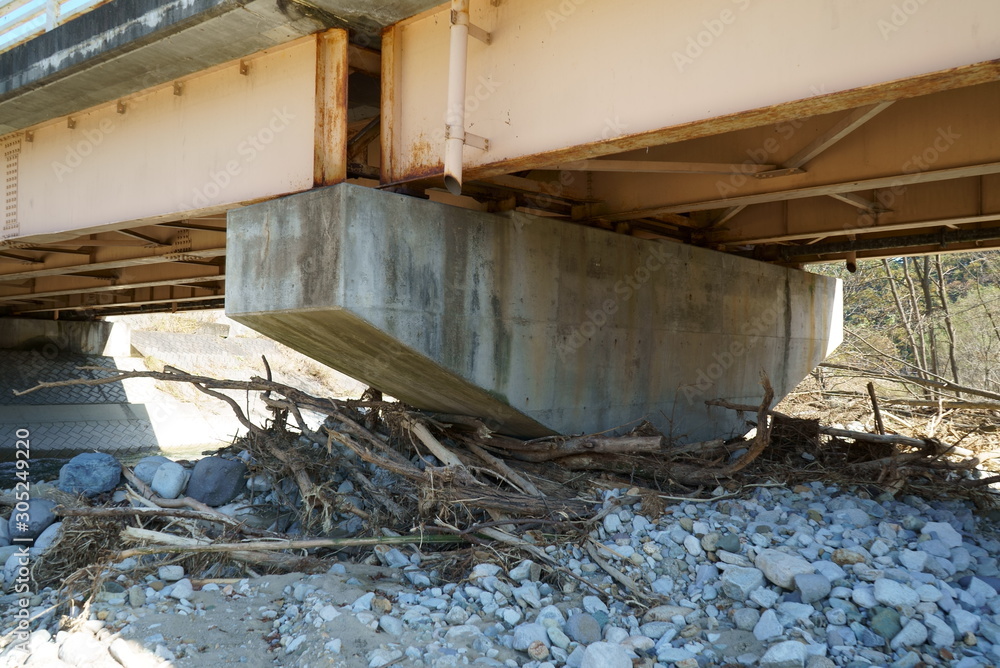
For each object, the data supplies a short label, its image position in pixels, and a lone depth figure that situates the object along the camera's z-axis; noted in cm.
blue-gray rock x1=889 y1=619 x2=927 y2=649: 445
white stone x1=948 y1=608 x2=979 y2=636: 451
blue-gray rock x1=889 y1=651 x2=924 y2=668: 427
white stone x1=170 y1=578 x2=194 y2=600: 579
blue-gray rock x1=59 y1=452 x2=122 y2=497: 860
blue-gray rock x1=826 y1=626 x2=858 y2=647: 451
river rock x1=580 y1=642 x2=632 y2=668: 436
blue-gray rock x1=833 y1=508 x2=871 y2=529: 618
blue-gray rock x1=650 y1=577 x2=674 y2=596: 546
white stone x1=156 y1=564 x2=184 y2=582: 620
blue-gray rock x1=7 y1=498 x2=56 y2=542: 823
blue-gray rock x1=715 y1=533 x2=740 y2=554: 585
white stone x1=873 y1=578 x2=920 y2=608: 473
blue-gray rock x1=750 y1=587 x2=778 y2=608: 500
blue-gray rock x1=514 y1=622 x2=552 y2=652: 480
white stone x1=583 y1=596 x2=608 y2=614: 525
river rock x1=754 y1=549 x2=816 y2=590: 516
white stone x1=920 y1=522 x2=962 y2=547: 575
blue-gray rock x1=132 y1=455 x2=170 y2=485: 880
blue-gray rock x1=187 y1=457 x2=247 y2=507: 824
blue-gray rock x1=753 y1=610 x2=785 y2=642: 467
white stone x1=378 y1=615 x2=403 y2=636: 500
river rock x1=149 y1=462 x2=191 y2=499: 823
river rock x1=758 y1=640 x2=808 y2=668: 432
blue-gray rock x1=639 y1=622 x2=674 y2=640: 489
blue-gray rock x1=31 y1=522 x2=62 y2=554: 742
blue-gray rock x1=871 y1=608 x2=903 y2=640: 458
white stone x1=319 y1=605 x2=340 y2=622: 509
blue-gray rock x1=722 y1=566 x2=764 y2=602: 521
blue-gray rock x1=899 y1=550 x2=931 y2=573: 529
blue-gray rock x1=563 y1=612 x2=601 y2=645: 487
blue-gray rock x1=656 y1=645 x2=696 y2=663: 454
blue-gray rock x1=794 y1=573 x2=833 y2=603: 496
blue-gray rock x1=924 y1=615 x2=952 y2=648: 443
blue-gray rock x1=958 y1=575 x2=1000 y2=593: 510
